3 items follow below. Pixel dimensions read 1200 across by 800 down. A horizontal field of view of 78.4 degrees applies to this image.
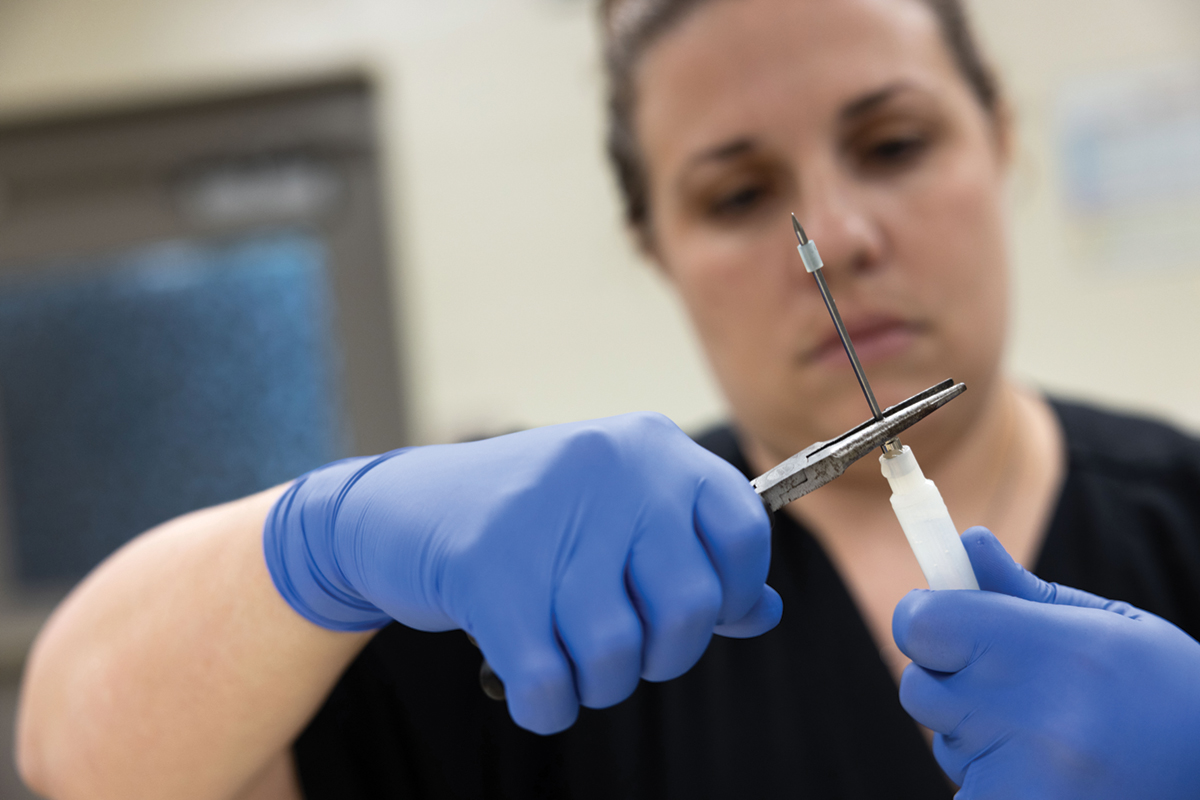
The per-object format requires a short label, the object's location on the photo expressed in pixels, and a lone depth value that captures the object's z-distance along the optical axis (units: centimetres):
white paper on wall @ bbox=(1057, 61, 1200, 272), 123
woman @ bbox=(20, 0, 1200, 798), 43
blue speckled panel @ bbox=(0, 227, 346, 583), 155
